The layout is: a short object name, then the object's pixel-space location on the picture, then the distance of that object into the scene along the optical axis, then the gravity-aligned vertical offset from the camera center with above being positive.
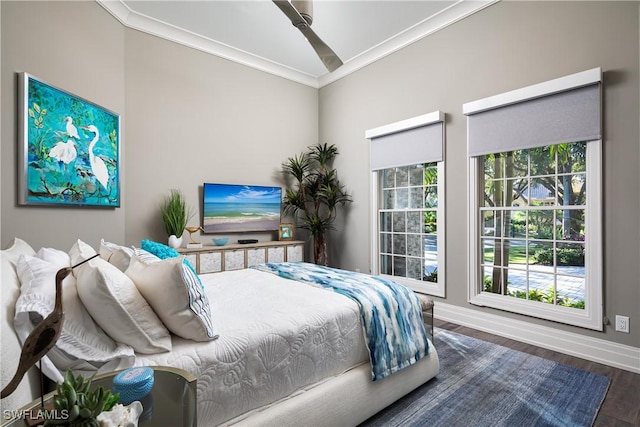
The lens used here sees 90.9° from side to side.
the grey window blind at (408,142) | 3.66 +0.89
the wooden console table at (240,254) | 3.74 -0.55
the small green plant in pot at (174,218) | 3.71 -0.06
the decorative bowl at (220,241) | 4.10 -0.37
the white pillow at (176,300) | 1.30 -0.36
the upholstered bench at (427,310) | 2.43 -0.77
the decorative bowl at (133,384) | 0.85 -0.47
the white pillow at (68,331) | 0.98 -0.41
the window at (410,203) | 3.70 +0.13
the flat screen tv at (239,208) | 4.18 +0.07
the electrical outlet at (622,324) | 2.44 -0.88
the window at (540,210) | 2.61 +0.01
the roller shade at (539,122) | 2.59 +0.82
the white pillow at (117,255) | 1.54 -0.21
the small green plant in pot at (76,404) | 0.64 -0.40
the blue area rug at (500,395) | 1.82 -1.19
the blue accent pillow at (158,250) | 2.46 -0.29
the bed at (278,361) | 1.23 -0.67
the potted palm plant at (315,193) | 4.77 +0.30
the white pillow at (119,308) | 1.14 -0.36
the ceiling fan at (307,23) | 2.00 +1.27
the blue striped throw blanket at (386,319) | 1.83 -0.67
